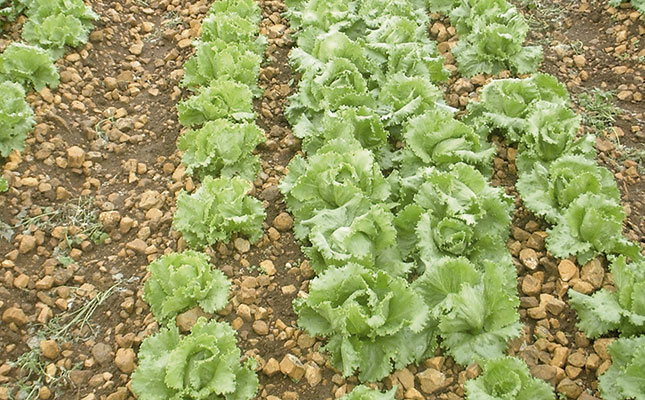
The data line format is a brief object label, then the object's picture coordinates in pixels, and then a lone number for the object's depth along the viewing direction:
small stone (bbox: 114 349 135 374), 3.90
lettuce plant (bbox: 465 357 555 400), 3.46
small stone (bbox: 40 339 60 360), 4.00
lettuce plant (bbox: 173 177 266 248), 4.36
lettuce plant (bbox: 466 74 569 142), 4.96
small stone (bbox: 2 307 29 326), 4.11
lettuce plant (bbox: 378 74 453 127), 4.97
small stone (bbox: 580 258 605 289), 4.06
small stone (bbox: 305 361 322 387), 3.78
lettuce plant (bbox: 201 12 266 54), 5.85
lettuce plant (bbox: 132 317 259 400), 3.57
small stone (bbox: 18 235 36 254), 4.51
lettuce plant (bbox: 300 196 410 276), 3.99
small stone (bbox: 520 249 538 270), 4.24
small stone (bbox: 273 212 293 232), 4.64
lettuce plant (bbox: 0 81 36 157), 4.93
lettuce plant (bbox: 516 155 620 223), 4.31
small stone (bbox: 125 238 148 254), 4.54
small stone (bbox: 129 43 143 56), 6.29
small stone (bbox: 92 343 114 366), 3.97
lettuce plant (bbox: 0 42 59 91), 5.38
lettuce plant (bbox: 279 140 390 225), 4.37
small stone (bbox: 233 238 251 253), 4.47
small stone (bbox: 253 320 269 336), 4.03
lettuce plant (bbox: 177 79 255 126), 5.12
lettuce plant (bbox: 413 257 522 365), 3.71
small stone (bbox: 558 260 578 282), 4.11
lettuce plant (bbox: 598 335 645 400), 3.42
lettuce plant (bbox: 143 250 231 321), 4.00
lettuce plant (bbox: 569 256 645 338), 3.69
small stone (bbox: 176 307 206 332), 4.01
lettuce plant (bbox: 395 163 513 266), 4.09
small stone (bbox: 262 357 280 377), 3.81
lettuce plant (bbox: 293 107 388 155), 4.80
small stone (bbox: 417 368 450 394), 3.69
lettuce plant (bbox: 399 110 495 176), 4.68
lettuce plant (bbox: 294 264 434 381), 3.65
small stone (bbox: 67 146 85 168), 5.10
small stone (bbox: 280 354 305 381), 3.80
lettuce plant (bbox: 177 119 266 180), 4.82
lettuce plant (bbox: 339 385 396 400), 3.46
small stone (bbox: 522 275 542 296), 4.12
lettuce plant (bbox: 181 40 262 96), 5.44
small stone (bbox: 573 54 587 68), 5.88
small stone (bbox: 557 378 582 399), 3.65
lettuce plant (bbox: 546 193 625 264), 4.07
